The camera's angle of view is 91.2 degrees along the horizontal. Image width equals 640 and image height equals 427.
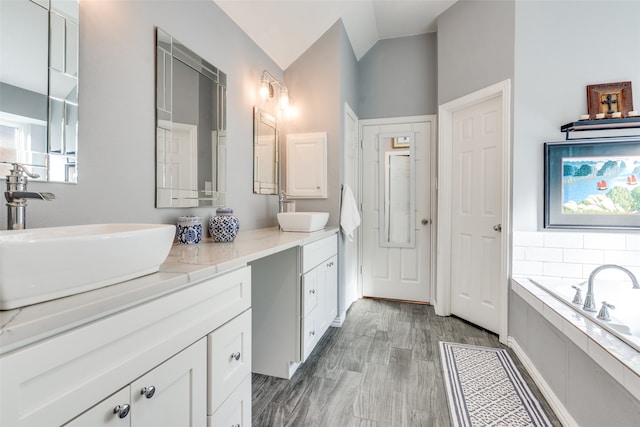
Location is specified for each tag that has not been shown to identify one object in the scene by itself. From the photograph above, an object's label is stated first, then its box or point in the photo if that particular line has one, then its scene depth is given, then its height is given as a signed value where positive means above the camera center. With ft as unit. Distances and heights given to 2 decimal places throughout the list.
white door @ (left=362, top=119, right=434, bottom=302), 11.28 -0.24
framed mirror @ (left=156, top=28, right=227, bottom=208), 4.95 +1.51
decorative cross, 7.10 +2.60
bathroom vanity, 1.78 -1.03
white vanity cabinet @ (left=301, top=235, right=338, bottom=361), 6.41 -1.76
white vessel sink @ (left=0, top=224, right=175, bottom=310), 1.83 -0.34
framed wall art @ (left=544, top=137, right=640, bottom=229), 7.14 +0.75
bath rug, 5.29 -3.41
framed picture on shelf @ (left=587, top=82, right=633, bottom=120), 7.08 +2.66
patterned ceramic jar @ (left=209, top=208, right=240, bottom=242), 5.36 -0.25
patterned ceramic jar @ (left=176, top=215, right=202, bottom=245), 4.98 -0.28
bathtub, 5.86 -1.59
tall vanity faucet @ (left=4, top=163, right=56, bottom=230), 2.84 +0.14
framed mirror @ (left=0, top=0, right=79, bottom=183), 3.11 +1.33
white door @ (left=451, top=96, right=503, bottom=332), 8.55 +0.08
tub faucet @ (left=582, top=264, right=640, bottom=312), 5.31 -1.36
